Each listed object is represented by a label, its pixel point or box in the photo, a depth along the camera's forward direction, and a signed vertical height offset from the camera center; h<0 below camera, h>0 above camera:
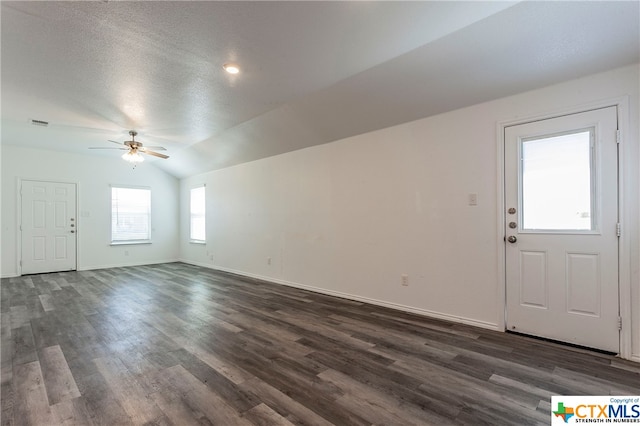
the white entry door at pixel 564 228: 2.54 -0.14
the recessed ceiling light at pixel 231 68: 2.93 +1.46
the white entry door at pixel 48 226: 6.30 -0.30
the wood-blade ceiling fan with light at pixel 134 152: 4.82 +1.01
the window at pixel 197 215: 7.70 -0.05
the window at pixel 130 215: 7.48 -0.05
